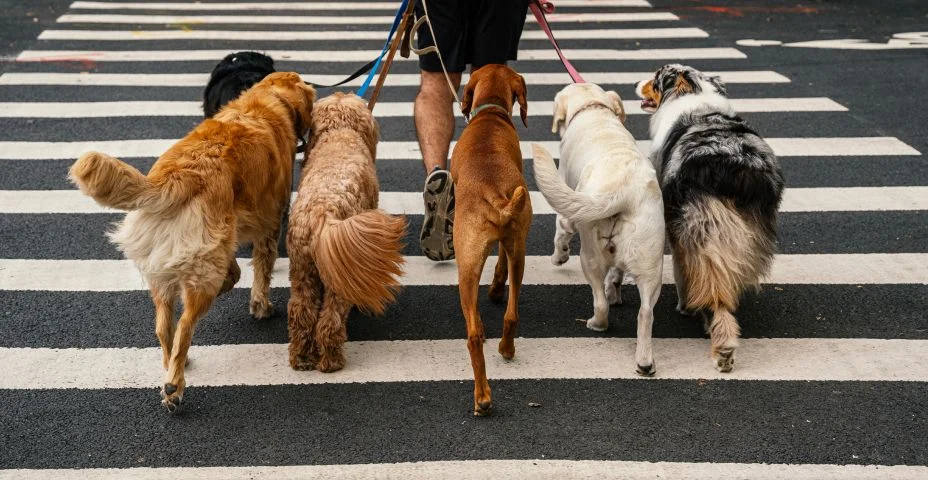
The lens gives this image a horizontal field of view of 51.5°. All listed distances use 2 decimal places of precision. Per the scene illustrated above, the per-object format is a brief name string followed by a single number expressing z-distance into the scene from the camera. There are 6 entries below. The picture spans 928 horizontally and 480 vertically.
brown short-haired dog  4.13
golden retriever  3.89
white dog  4.31
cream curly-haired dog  4.23
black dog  5.70
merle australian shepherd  4.56
